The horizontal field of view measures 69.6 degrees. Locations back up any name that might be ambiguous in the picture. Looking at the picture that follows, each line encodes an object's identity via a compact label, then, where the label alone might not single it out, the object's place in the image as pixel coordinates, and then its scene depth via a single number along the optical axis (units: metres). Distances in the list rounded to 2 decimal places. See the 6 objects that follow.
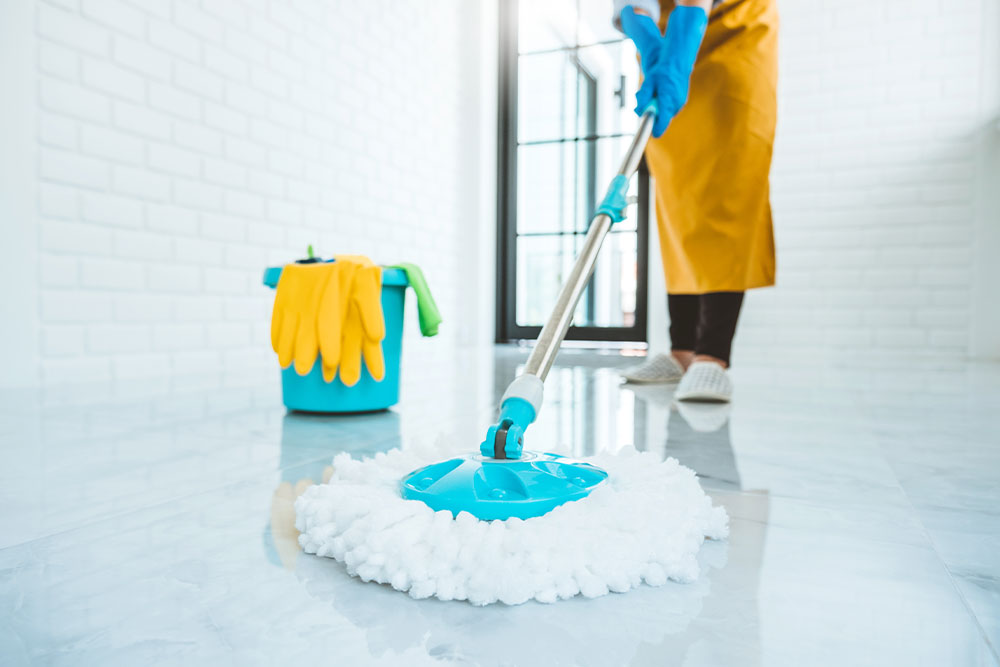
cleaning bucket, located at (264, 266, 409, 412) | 1.39
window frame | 4.27
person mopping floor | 1.75
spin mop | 0.51
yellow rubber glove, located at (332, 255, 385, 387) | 1.33
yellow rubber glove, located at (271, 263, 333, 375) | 1.32
